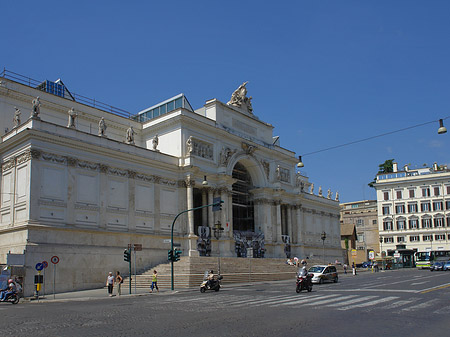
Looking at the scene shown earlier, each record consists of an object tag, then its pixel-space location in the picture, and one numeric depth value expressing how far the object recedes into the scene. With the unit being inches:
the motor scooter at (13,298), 975.0
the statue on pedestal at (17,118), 1359.3
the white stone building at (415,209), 3211.1
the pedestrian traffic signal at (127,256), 1182.9
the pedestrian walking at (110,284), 1117.7
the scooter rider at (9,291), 975.0
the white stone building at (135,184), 1275.8
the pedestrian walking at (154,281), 1186.0
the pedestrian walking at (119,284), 1097.4
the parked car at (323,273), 1321.4
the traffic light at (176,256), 1276.2
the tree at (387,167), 4028.1
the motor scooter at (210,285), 1118.5
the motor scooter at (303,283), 994.7
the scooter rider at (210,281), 1129.0
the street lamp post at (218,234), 1766.2
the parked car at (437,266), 2290.8
